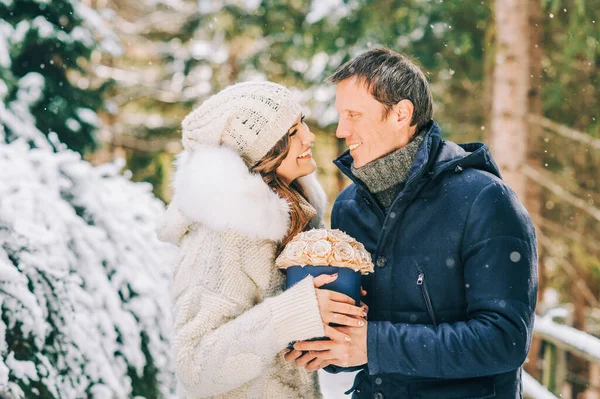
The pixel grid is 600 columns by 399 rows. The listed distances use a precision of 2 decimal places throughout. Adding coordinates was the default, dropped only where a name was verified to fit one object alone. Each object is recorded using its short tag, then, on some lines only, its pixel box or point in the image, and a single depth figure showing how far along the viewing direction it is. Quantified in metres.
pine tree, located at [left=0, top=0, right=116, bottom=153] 5.35
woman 2.41
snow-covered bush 3.02
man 2.30
